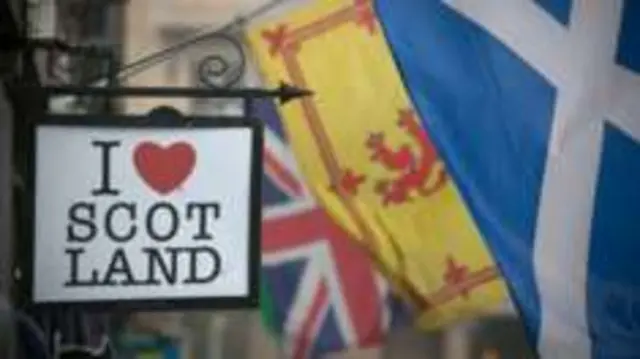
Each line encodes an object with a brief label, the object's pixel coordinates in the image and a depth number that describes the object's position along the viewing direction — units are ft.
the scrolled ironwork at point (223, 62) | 55.06
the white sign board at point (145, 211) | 36.32
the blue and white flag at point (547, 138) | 56.13
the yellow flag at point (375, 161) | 55.77
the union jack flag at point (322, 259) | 55.72
